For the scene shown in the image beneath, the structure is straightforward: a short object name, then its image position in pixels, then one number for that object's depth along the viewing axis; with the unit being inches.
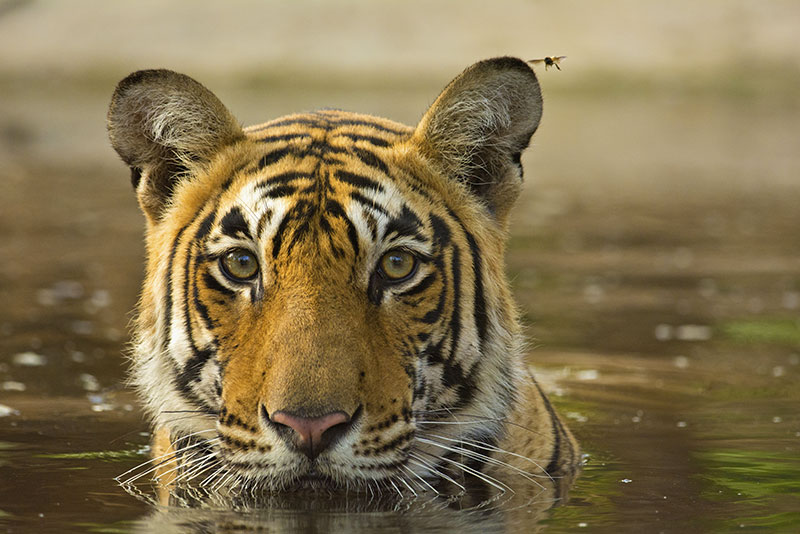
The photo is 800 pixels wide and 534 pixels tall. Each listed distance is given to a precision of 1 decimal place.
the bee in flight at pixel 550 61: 339.9
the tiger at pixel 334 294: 260.5
